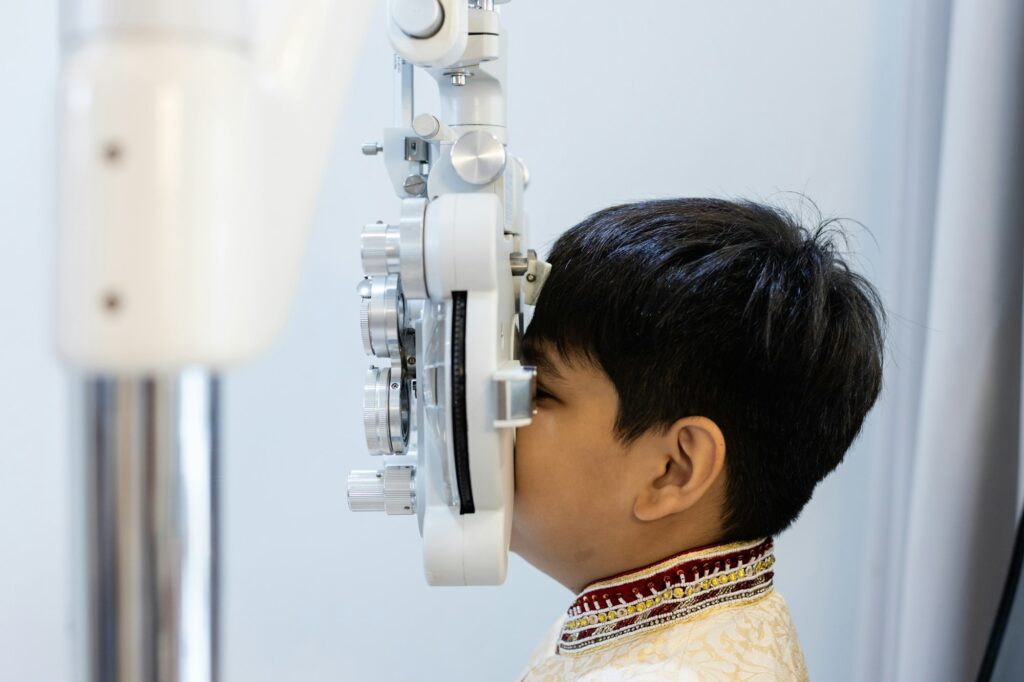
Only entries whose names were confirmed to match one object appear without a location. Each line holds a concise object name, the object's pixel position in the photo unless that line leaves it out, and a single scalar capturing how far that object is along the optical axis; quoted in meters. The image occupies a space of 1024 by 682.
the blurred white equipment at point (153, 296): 0.26
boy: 0.81
